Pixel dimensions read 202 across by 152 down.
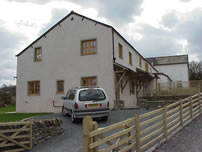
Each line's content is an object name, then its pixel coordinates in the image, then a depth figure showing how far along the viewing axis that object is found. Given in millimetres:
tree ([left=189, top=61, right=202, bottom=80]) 46219
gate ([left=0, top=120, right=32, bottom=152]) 6395
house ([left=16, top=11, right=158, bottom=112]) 14906
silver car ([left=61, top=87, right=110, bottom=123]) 9258
